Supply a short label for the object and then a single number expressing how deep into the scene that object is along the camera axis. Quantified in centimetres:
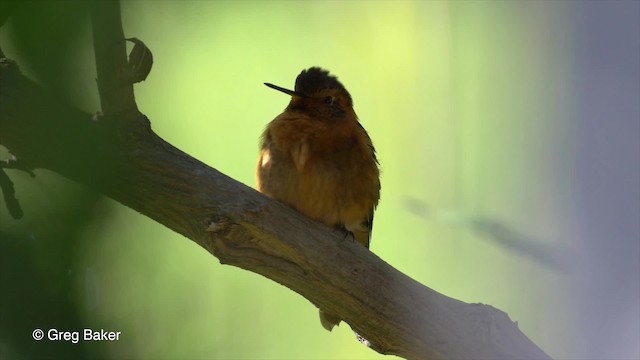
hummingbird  375
